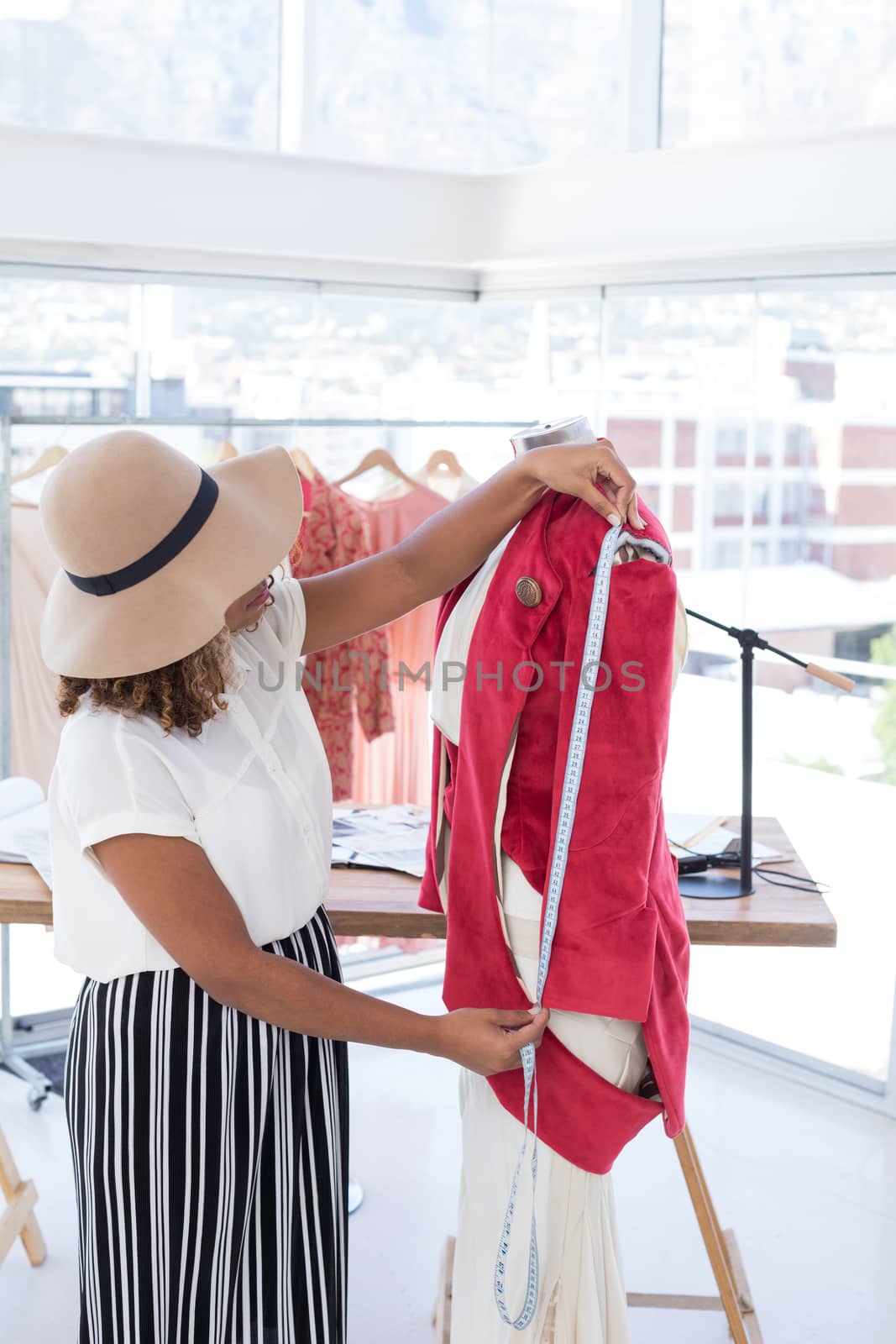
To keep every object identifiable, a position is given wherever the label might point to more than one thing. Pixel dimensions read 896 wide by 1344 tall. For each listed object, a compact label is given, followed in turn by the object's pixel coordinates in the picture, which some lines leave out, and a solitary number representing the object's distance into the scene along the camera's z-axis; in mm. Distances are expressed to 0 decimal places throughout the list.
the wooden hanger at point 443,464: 3375
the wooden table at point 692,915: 1922
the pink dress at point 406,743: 3461
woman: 1418
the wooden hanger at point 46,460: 3135
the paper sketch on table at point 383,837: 2156
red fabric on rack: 3234
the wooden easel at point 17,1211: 2471
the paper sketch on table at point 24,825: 2137
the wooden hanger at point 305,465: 3240
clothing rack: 2902
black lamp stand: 2031
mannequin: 1518
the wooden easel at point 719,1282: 2150
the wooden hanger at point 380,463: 3334
